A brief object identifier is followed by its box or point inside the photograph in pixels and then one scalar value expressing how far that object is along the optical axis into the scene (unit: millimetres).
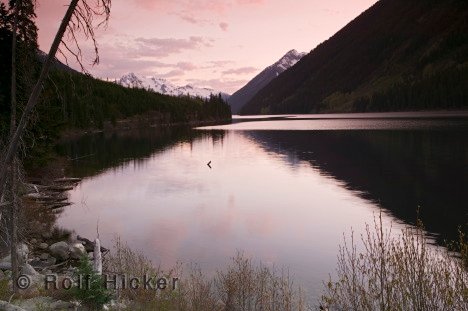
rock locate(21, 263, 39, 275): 19125
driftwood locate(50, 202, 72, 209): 42369
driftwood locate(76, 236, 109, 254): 27969
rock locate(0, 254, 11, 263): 21442
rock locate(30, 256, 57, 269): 23934
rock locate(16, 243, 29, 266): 20833
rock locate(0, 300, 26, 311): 10875
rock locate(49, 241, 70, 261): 25825
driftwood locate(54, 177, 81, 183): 53350
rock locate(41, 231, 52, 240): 30986
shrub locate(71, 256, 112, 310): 13719
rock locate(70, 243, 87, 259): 25875
